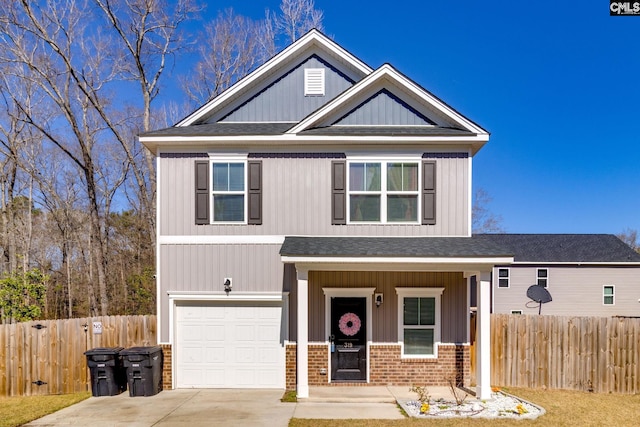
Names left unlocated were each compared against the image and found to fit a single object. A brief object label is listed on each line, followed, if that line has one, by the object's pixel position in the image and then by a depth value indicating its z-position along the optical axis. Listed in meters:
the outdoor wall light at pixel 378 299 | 9.43
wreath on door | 9.45
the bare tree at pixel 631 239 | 49.07
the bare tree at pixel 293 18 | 19.47
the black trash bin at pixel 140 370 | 8.76
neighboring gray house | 22.86
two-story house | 9.41
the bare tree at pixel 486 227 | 33.50
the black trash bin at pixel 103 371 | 8.87
